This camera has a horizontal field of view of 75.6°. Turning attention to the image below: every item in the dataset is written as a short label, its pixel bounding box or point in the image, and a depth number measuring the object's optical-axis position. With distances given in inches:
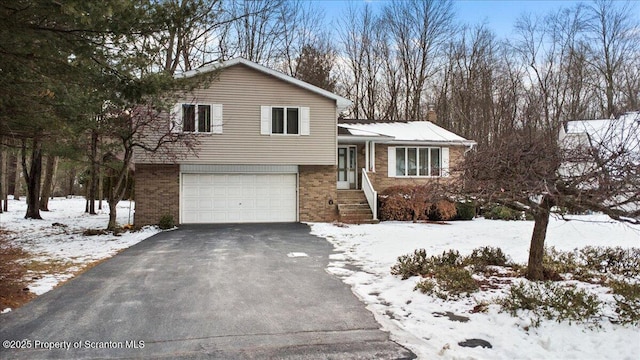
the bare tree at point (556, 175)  197.8
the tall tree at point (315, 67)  1083.9
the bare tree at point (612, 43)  1070.4
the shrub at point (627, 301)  178.7
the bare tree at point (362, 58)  1159.0
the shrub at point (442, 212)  660.1
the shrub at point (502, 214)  685.3
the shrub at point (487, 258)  297.6
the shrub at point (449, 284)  231.8
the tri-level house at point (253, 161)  612.7
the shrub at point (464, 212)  679.7
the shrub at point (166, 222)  584.7
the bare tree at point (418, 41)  1146.0
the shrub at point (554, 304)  184.1
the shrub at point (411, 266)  280.1
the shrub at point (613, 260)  273.4
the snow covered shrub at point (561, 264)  254.8
